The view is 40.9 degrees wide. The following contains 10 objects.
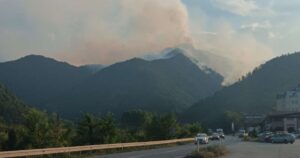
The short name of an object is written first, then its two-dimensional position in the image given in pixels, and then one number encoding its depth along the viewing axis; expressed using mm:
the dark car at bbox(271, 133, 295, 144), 50694
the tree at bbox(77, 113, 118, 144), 36908
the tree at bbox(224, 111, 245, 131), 120877
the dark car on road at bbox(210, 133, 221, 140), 64457
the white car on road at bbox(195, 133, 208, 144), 47942
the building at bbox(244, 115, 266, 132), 126437
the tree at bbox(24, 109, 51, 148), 29591
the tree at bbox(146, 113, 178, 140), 54548
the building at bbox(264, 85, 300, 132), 101388
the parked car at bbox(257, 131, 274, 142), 55043
